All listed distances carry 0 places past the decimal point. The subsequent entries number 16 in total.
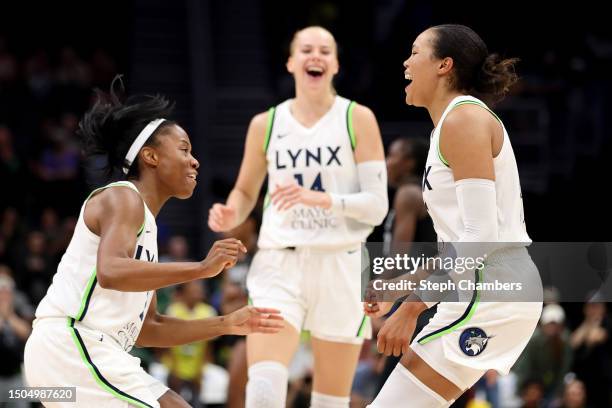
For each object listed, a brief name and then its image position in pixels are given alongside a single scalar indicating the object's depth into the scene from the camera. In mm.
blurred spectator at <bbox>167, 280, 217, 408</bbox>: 18175
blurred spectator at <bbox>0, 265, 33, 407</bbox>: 18114
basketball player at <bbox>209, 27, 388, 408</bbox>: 10945
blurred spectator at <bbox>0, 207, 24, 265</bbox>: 22300
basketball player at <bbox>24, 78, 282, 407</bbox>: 8037
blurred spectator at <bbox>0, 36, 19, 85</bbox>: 29657
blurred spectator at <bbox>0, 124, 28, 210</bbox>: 24340
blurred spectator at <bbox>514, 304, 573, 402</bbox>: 19530
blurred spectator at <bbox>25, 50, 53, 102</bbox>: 29181
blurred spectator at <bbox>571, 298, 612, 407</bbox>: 18814
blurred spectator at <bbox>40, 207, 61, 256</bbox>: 22315
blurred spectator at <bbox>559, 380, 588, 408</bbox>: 18480
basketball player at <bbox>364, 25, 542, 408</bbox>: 7885
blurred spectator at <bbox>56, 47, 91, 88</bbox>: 30295
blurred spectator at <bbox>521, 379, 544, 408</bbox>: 18997
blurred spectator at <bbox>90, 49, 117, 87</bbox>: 30885
